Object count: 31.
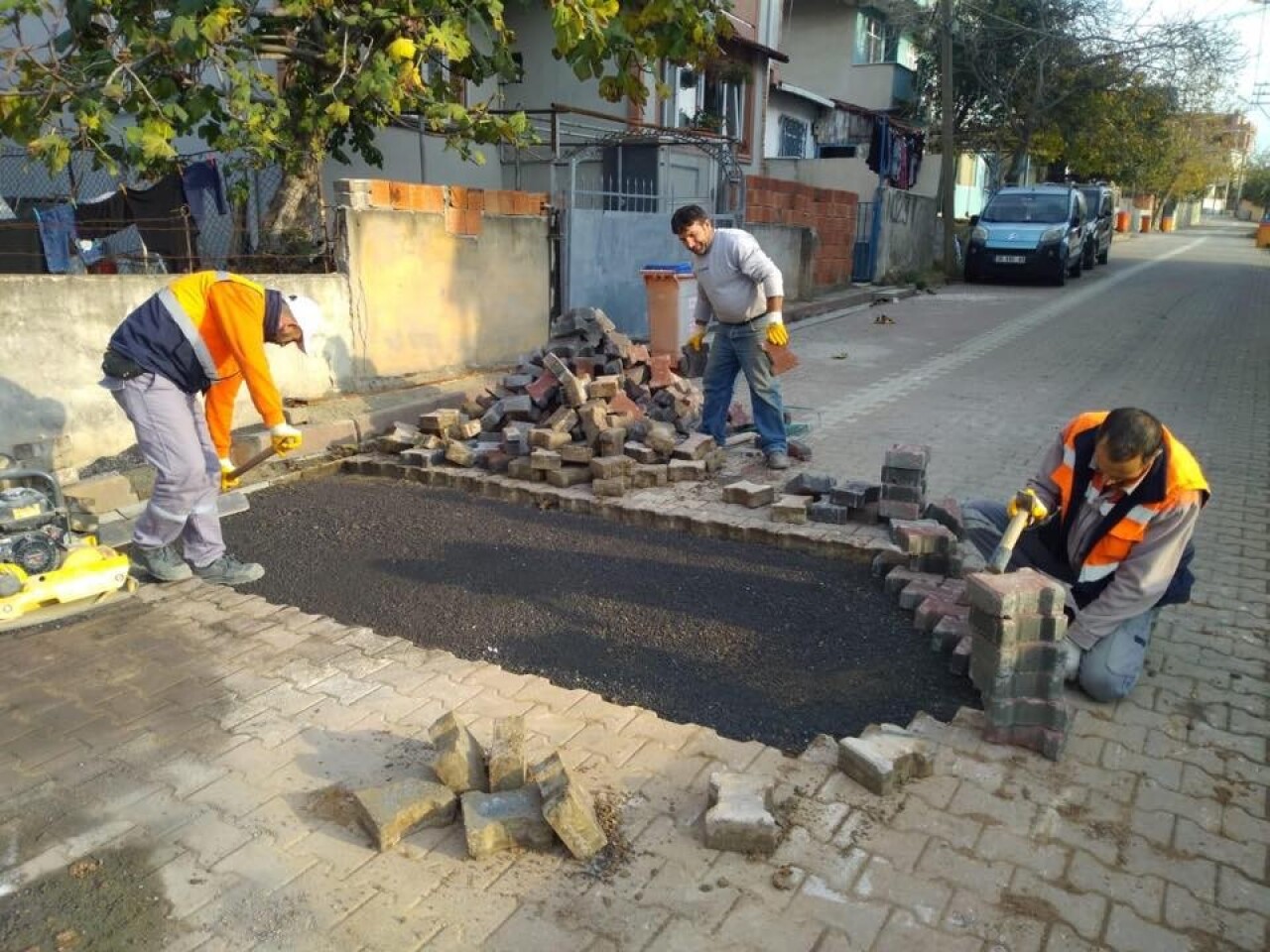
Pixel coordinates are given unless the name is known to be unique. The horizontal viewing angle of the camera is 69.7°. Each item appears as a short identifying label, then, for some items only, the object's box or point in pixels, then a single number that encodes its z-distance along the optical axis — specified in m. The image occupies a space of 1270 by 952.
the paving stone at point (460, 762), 2.75
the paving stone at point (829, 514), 5.23
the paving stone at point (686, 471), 6.02
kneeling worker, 3.26
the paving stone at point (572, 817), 2.54
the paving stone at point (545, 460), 5.91
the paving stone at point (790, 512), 5.17
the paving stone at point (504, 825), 2.56
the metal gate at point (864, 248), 19.05
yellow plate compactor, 3.80
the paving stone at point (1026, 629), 3.00
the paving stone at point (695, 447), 6.16
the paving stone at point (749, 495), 5.49
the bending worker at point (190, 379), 4.11
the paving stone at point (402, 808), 2.60
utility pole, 20.05
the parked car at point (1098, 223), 23.47
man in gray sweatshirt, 6.27
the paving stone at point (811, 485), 5.46
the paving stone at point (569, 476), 5.92
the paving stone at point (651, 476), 5.94
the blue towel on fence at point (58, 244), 8.37
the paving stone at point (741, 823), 2.56
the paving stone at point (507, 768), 2.74
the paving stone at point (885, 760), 2.84
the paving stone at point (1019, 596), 2.98
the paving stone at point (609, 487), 5.69
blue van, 19.52
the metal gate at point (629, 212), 9.97
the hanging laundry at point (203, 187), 9.30
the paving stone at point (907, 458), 5.02
